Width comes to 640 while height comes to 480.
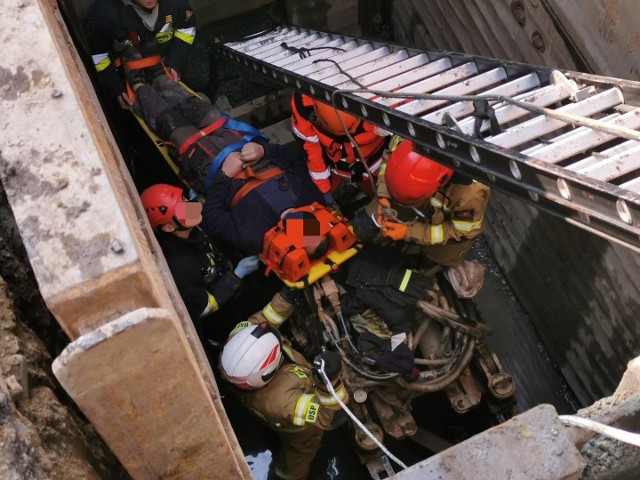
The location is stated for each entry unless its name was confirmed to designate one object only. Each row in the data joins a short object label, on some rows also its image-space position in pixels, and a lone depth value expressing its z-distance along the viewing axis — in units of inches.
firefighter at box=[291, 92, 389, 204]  207.0
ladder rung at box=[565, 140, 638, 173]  104.5
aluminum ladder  100.5
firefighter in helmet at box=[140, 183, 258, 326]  187.9
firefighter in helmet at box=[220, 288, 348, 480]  163.3
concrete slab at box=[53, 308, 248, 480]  67.7
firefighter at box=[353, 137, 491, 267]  167.9
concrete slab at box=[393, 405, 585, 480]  100.6
